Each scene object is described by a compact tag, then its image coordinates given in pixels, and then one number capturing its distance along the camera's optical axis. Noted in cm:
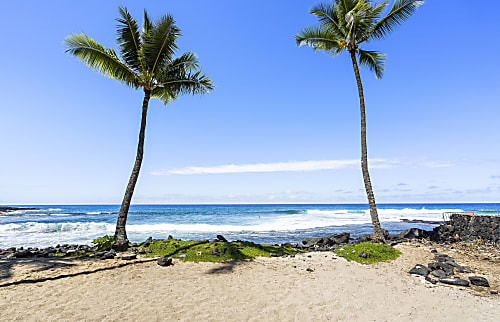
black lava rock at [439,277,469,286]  719
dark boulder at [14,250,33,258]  969
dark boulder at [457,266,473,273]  837
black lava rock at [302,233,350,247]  1484
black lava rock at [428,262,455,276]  822
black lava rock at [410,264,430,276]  823
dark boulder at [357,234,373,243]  1483
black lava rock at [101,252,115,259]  925
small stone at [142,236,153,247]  1135
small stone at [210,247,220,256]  983
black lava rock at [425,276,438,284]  747
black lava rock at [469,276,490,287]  717
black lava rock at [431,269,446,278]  785
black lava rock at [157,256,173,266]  873
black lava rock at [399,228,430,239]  1683
